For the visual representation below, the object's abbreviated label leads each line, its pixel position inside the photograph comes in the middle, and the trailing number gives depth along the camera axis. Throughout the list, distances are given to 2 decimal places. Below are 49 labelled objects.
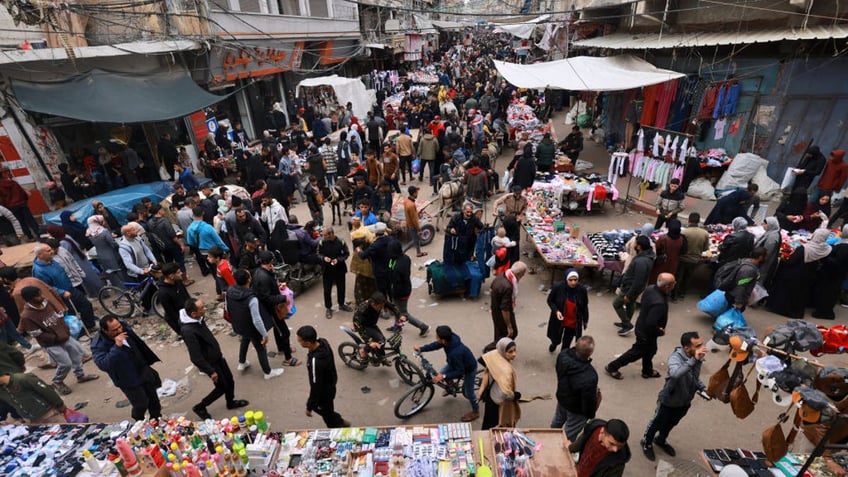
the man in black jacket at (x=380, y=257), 6.68
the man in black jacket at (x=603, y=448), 3.33
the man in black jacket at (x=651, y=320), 5.16
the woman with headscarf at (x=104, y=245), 7.52
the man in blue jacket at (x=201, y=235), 7.83
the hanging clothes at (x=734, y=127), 11.31
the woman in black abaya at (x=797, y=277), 6.39
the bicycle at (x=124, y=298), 7.87
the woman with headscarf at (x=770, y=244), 6.58
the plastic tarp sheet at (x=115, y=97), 9.92
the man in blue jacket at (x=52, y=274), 6.46
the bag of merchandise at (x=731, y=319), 6.28
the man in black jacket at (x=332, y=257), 7.11
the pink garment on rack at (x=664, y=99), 12.68
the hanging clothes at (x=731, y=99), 10.99
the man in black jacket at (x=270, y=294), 5.94
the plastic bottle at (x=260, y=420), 3.97
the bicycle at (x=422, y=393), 5.32
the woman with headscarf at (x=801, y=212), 8.07
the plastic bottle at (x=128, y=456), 3.62
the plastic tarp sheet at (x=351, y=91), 18.28
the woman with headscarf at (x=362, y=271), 7.01
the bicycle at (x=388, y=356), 5.88
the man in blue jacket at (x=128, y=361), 4.46
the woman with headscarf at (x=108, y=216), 8.52
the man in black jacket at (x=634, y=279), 6.05
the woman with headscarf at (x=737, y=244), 6.79
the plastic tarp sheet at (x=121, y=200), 9.22
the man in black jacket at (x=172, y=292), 5.68
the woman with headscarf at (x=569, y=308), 5.68
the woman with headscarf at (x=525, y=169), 10.78
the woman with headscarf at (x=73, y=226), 8.56
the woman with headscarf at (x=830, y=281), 6.39
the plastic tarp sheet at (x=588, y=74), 11.47
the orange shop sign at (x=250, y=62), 15.19
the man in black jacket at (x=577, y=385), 4.12
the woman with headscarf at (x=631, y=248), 6.59
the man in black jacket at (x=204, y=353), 4.79
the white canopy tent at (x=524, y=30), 25.77
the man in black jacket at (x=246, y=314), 5.49
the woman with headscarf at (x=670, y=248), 6.89
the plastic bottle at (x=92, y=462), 3.70
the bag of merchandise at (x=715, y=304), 6.53
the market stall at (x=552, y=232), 7.86
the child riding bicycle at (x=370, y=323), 5.65
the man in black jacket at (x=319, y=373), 4.39
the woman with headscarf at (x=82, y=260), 7.13
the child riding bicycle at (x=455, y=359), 4.67
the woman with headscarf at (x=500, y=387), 4.28
